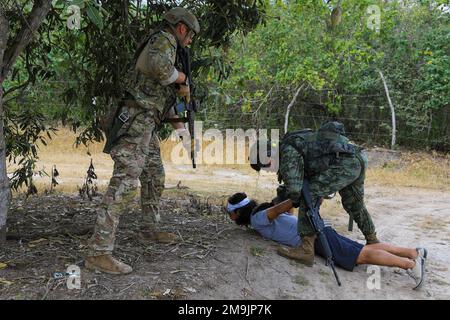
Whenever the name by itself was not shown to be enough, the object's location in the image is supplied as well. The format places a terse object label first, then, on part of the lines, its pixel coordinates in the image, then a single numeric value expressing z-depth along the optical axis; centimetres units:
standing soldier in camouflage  358
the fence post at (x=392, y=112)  1265
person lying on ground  422
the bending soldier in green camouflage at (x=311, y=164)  427
